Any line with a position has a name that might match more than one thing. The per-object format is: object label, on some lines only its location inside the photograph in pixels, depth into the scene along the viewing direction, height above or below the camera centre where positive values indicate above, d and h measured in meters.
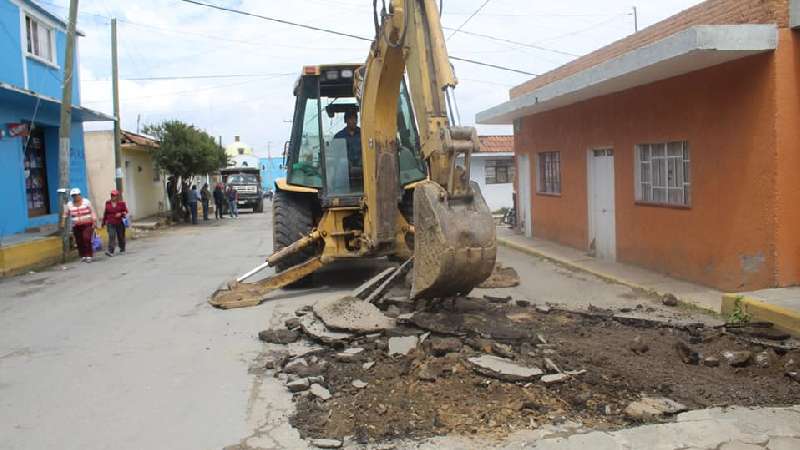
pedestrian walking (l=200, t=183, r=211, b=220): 31.20 +0.11
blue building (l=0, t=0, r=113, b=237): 16.52 +2.38
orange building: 7.70 +0.56
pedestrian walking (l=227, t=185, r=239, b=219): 34.08 -0.12
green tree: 27.52 +2.02
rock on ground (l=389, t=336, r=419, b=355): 5.77 -1.32
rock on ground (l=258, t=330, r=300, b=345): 6.75 -1.40
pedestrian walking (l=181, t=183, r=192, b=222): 29.08 +0.00
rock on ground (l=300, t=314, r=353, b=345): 6.39 -1.35
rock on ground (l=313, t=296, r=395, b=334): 6.59 -1.23
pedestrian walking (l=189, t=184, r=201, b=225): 28.83 -0.09
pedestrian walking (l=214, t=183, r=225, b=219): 32.28 -0.05
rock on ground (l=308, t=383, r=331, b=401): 5.05 -1.49
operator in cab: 9.58 +0.79
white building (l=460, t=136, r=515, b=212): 29.42 +0.92
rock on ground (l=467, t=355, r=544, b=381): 5.01 -1.36
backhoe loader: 5.78 +0.23
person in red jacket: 15.98 -0.35
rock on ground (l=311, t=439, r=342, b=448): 4.24 -1.56
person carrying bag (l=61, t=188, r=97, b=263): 14.82 -0.39
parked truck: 37.38 +0.68
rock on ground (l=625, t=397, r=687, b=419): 4.45 -1.49
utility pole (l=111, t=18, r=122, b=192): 22.52 +2.73
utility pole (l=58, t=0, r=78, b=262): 15.77 +1.54
